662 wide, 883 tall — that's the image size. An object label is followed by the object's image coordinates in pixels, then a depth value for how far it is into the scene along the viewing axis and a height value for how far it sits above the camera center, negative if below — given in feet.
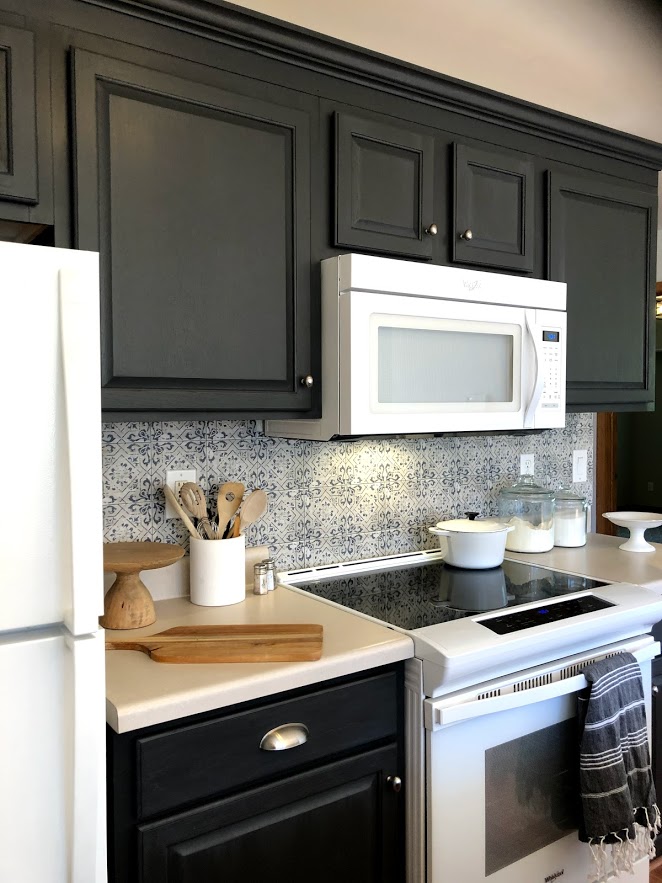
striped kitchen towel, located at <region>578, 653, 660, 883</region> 5.82 -2.83
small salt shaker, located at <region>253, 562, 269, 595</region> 6.33 -1.41
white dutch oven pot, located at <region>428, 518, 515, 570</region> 7.14 -1.25
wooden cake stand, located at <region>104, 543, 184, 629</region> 5.32 -1.31
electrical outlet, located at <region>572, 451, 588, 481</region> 9.47 -0.63
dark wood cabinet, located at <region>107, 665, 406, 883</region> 4.14 -2.31
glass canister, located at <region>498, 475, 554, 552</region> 7.96 -1.10
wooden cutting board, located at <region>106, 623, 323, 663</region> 4.71 -1.50
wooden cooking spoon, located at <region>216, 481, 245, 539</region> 6.07 -0.71
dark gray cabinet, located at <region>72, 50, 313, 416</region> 4.85 +1.26
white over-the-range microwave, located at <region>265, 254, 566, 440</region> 5.73 +0.55
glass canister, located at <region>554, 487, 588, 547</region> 8.29 -1.16
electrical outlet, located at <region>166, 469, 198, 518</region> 6.23 -0.53
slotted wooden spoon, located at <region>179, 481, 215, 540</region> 6.00 -0.70
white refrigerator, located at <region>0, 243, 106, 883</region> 3.22 -0.66
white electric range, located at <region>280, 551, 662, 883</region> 5.14 -2.07
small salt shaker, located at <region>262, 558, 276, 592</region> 6.40 -1.37
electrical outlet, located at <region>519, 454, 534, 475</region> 8.85 -0.58
